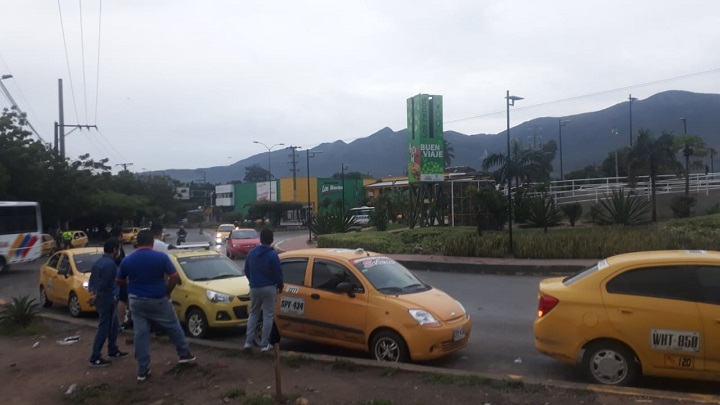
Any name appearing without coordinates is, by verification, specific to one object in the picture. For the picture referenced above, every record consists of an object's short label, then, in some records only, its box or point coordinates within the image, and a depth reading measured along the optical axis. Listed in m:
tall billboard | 31.27
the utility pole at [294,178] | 73.28
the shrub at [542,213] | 25.89
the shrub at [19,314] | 11.10
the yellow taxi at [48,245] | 35.91
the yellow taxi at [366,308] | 8.03
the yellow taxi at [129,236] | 51.78
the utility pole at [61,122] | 45.38
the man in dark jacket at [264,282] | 8.42
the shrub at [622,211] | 24.80
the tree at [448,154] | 93.06
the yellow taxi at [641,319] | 6.74
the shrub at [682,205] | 29.83
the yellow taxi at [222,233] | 41.15
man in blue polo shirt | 7.39
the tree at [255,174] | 146.00
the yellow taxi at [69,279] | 12.86
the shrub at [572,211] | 29.22
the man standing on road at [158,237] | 9.50
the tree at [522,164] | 37.00
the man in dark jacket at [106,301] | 8.37
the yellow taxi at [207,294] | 10.12
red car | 29.70
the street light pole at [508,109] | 21.23
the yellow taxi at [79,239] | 42.50
